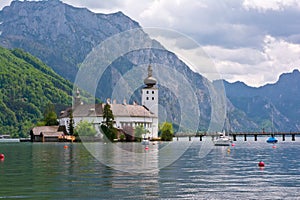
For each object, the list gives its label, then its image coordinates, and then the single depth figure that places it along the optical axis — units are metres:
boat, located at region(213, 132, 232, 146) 162.85
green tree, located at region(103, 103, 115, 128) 191.00
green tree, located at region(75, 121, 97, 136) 197.82
